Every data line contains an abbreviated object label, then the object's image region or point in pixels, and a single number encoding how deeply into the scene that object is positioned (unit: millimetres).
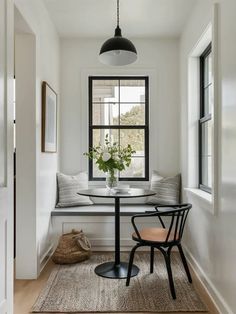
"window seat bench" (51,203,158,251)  3600
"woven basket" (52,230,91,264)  3195
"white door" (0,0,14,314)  1831
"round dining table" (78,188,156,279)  2861
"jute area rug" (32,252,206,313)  2318
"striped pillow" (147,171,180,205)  3807
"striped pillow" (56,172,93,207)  3797
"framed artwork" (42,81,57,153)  3127
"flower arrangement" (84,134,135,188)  3121
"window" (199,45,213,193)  3113
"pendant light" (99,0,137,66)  2574
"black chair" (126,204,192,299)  2517
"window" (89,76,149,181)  4227
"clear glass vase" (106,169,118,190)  3178
